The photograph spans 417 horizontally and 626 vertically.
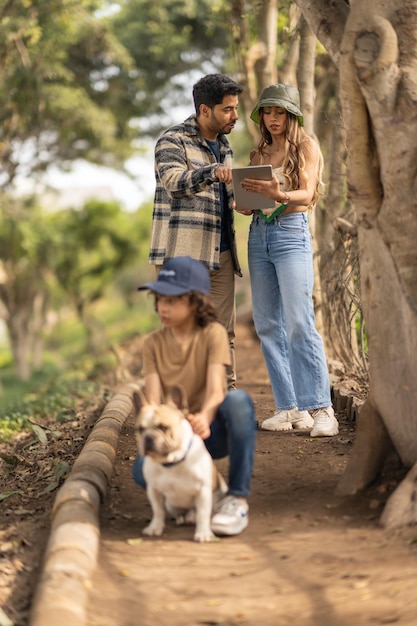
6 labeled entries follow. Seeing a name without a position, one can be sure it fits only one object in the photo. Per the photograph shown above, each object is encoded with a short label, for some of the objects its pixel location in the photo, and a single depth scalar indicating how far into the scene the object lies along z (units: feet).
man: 19.38
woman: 19.83
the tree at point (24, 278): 89.35
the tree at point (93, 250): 122.52
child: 15.10
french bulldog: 13.94
